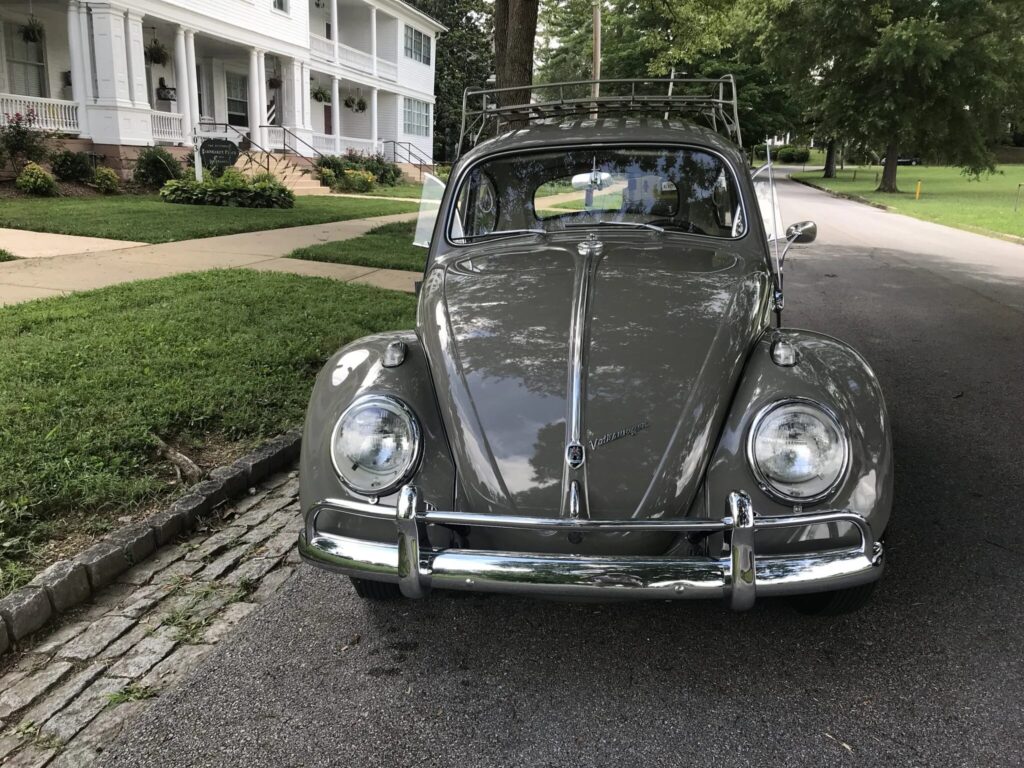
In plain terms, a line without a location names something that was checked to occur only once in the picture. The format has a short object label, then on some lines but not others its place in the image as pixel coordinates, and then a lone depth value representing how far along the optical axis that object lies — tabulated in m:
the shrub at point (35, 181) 14.39
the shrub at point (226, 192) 15.20
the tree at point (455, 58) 43.16
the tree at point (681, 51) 12.84
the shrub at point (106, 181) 16.06
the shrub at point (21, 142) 15.07
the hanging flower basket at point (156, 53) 19.92
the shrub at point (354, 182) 23.28
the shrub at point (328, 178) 23.19
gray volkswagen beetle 2.22
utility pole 23.76
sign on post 17.08
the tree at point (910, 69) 20.72
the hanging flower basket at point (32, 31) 17.64
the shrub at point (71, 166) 15.95
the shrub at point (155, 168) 17.22
